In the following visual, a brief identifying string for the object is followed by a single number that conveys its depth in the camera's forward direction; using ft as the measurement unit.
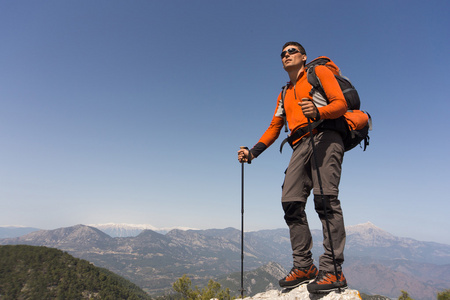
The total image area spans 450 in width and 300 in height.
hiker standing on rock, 10.34
